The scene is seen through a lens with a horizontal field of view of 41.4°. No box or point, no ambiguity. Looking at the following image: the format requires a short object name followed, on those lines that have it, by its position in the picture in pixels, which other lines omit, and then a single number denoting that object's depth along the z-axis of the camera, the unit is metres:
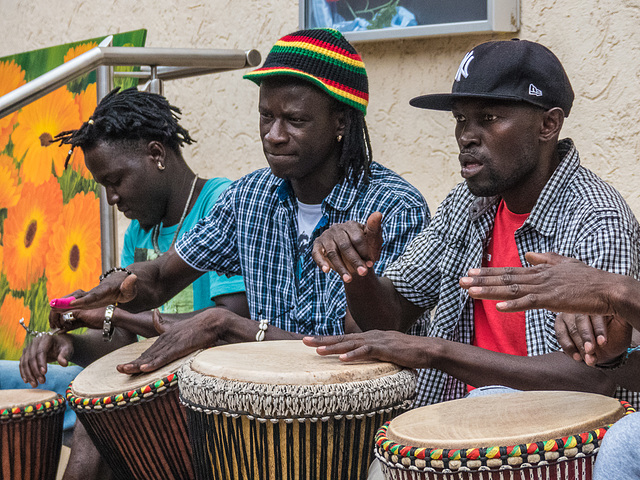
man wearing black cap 2.06
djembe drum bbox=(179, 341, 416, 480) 1.93
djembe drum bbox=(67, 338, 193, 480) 2.35
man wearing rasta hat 2.82
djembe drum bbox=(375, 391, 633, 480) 1.54
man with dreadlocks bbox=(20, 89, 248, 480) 3.09
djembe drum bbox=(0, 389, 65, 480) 2.68
